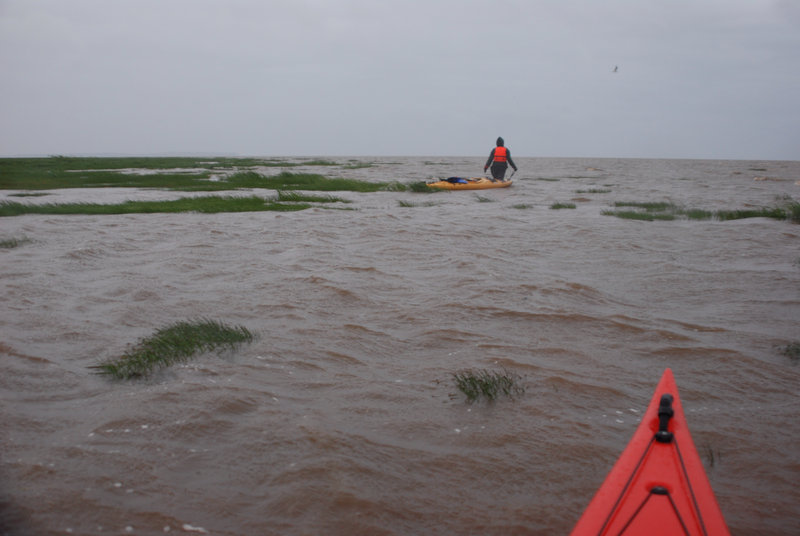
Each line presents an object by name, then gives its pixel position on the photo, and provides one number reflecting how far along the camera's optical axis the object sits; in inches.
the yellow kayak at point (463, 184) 803.4
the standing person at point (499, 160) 872.4
